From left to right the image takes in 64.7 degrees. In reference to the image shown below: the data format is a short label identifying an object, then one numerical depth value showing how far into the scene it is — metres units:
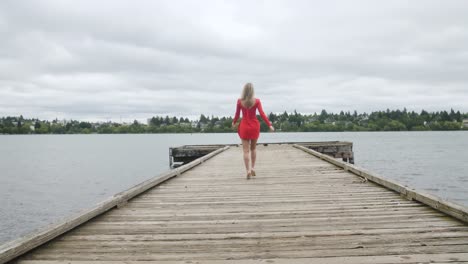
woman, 7.53
